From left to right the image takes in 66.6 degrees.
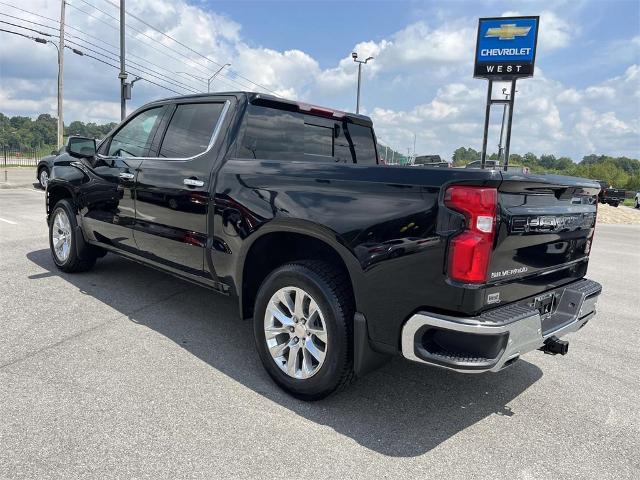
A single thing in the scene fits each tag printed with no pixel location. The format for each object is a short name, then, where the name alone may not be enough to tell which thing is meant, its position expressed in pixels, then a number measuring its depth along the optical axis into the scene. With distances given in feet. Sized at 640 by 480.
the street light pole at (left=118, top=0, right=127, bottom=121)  60.18
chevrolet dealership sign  71.92
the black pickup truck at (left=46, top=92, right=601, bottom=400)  7.82
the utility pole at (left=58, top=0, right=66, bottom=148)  81.46
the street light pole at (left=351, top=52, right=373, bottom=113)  100.17
